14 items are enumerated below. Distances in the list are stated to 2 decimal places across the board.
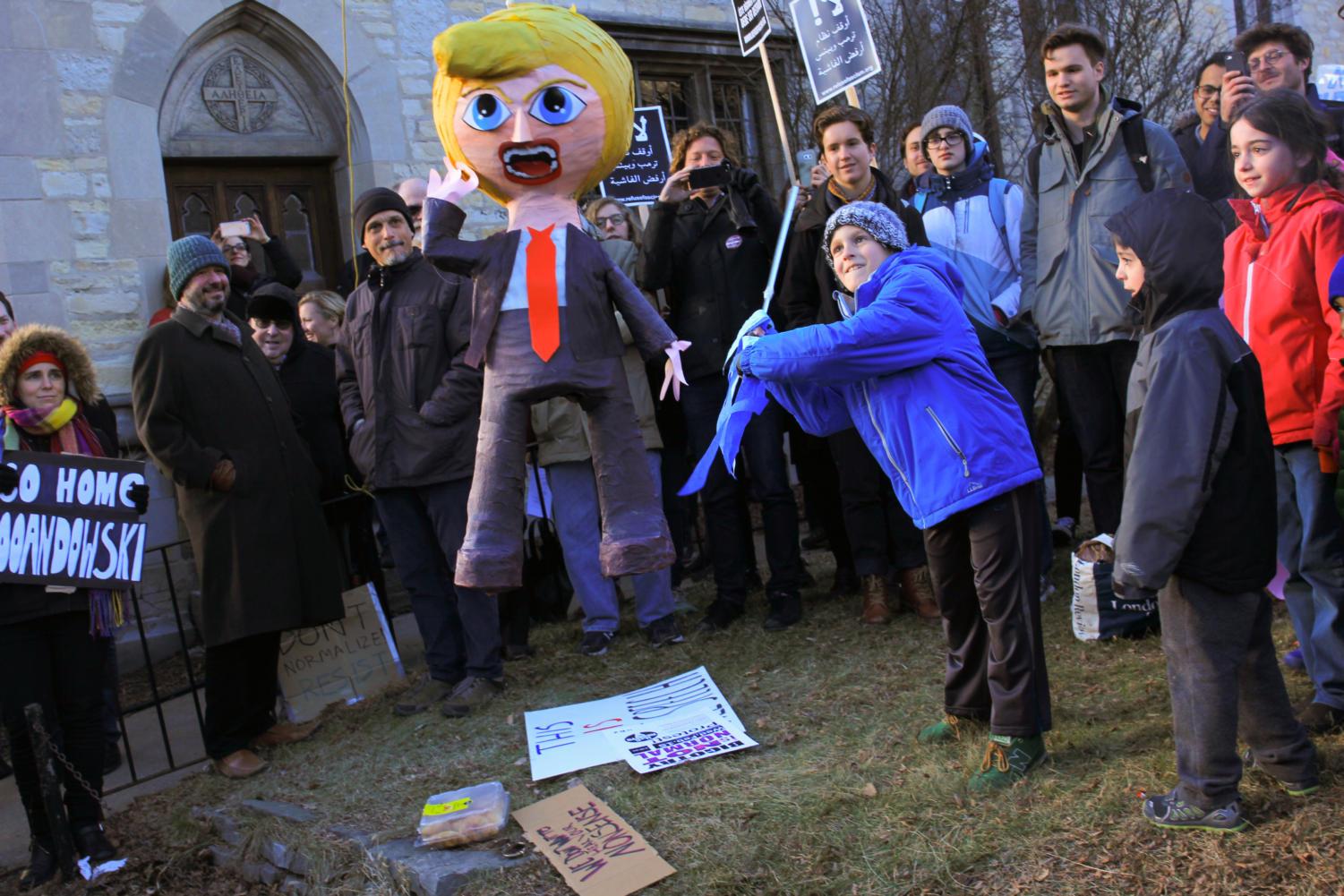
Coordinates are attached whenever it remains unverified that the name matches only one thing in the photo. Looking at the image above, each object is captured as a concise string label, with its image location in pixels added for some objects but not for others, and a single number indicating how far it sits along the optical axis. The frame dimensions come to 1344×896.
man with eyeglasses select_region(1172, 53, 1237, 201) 5.13
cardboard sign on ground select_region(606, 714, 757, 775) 4.07
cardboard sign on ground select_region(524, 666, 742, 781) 4.19
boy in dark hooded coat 2.88
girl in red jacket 3.39
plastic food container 3.65
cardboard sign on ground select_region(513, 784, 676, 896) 3.33
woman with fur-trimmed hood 3.95
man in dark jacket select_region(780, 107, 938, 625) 5.04
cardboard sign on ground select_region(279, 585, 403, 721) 5.27
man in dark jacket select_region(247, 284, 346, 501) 5.66
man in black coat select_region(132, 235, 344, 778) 4.62
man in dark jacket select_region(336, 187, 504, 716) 4.86
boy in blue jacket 3.43
